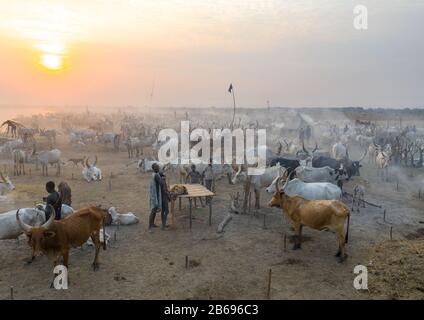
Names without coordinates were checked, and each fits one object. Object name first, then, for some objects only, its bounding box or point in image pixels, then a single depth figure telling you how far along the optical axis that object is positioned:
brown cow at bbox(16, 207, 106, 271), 7.39
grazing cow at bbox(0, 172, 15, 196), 14.30
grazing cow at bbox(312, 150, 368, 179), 17.78
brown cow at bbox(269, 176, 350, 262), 9.23
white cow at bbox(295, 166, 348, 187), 15.05
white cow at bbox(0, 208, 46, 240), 9.28
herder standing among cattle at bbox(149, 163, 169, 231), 11.19
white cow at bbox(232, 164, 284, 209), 13.62
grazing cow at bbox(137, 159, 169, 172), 20.23
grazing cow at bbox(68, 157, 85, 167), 20.14
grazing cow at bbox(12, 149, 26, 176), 18.73
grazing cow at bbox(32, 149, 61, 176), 18.88
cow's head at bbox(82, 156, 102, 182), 17.84
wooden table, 11.46
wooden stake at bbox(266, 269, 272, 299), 7.46
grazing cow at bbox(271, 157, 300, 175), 17.09
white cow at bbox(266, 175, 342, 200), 11.94
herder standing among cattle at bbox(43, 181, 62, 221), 8.96
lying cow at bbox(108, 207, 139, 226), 11.66
